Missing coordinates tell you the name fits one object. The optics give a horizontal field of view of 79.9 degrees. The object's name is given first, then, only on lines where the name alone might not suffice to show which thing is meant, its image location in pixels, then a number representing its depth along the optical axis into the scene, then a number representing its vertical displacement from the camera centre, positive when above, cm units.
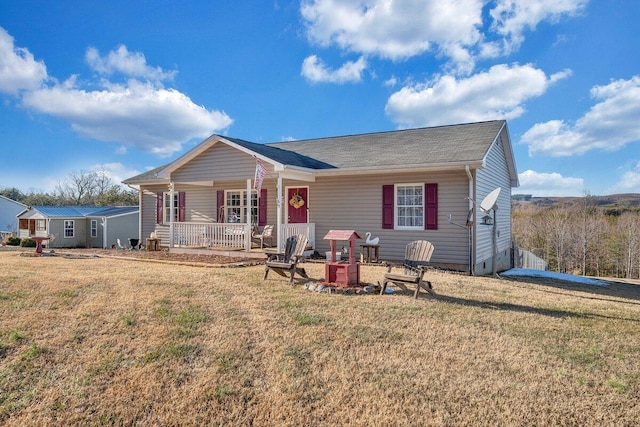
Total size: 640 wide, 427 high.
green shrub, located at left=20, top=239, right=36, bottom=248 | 2091 -113
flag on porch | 1073 +136
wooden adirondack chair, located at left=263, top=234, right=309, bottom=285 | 757 -74
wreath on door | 1286 +75
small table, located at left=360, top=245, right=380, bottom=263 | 1120 -87
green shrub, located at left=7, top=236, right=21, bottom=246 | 2211 -106
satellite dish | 933 +54
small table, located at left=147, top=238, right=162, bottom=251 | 1441 -80
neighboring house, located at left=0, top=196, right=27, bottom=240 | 3322 +110
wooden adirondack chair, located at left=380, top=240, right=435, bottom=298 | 656 -81
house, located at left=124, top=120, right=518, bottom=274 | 1059 +111
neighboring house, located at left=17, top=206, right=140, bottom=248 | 2195 -13
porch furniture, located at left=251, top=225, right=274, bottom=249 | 1241 -38
